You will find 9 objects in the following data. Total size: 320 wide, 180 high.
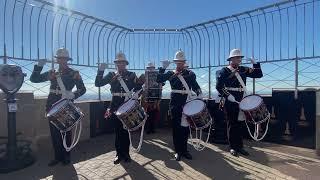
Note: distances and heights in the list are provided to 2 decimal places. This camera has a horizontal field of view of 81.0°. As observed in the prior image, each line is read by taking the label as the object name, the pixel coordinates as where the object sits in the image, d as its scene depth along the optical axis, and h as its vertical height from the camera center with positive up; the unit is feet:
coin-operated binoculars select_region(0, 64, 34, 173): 8.79 -1.04
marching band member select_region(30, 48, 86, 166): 9.38 +0.17
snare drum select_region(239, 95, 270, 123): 9.04 -1.08
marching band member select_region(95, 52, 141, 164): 9.76 +0.02
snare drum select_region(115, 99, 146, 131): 8.59 -1.24
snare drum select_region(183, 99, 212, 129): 9.03 -1.27
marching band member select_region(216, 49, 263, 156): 10.25 +0.20
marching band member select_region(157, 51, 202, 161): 10.06 -0.19
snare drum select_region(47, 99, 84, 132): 8.32 -1.18
